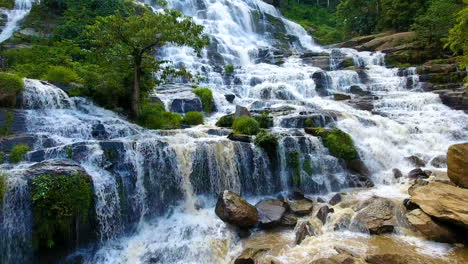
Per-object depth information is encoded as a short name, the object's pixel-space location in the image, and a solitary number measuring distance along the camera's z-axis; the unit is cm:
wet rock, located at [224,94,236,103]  1997
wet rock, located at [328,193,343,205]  1066
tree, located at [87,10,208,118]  1220
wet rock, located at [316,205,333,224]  948
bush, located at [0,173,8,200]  734
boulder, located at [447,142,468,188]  964
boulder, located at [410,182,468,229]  780
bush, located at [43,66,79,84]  1447
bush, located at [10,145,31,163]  905
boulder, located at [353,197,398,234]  866
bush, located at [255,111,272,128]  1493
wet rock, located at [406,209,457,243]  783
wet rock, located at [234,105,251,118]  1491
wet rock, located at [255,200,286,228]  934
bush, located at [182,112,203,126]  1570
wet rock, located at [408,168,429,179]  1219
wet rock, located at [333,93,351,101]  2122
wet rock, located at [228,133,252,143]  1242
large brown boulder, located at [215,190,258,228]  914
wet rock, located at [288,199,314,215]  1004
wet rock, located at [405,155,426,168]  1360
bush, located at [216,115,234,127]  1501
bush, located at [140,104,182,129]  1420
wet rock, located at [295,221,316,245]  838
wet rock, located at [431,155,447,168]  1326
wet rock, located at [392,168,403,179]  1259
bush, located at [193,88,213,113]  1830
